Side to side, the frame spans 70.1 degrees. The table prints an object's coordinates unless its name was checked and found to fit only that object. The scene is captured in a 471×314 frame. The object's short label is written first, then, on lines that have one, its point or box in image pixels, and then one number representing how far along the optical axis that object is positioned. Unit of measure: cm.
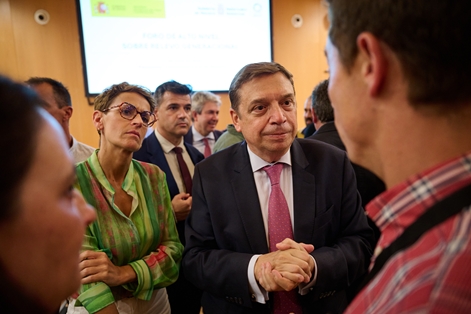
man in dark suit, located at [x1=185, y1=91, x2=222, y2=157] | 399
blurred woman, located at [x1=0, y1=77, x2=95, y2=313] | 57
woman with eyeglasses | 144
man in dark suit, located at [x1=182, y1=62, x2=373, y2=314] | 136
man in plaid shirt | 49
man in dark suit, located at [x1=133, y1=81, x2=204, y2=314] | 228
